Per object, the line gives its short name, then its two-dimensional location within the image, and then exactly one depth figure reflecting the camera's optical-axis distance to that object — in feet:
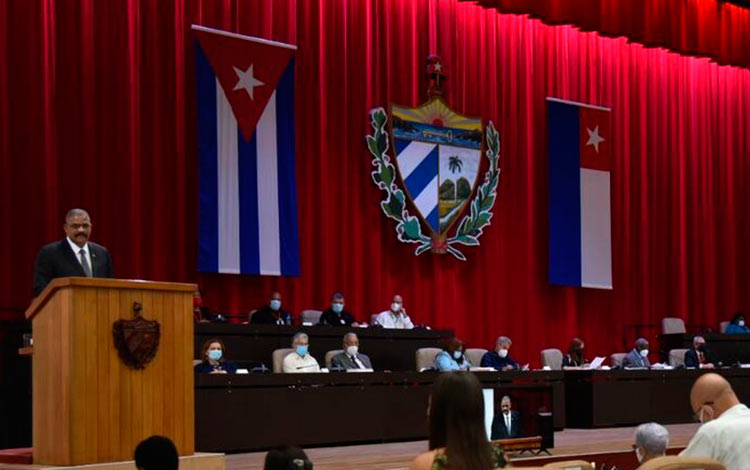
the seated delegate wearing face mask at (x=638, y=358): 47.75
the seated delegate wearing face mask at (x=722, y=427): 13.88
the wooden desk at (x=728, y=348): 52.37
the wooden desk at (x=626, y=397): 43.98
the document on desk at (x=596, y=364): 43.98
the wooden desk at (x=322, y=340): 36.58
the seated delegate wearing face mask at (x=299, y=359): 35.01
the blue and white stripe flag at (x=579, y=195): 55.47
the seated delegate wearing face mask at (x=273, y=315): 39.81
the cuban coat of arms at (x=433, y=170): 49.60
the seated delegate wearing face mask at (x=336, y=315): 41.83
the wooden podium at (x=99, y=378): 16.69
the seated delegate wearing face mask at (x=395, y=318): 44.37
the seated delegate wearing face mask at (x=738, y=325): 55.83
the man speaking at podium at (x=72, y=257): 18.97
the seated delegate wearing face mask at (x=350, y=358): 36.65
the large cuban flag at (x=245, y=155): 42.68
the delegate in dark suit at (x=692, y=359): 49.67
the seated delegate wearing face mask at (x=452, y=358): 39.14
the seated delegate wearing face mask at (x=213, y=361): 32.73
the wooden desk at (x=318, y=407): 31.17
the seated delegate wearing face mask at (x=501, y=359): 43.11
